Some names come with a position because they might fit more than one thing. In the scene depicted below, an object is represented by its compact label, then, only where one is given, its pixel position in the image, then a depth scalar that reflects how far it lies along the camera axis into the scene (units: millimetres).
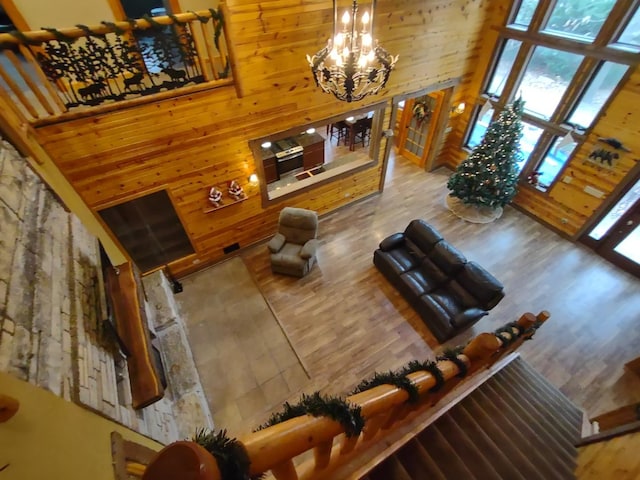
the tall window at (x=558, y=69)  4426
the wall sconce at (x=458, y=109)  6597
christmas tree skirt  6246
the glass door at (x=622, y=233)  4867
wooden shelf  4699
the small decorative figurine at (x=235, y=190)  4680
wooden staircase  1998
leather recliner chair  5055
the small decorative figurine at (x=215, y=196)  4559
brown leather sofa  4254
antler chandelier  2508
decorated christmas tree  5379
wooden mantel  2307
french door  6852
